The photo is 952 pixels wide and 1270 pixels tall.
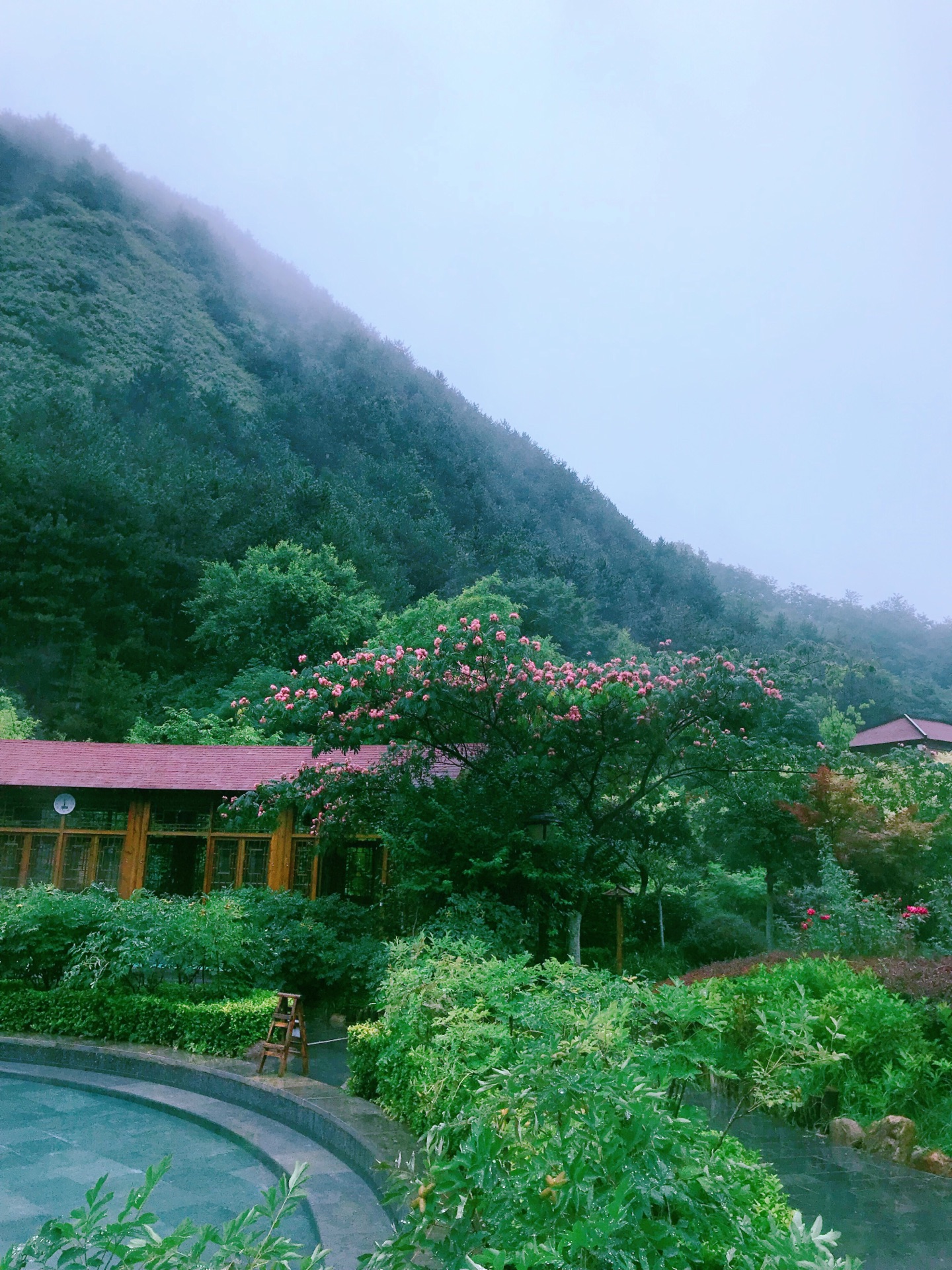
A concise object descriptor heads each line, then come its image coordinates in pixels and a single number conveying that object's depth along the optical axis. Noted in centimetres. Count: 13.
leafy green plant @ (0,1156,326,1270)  159
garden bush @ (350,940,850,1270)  199
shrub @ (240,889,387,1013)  952
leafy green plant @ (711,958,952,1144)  584
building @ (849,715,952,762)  2161
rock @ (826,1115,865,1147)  562
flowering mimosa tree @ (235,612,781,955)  935
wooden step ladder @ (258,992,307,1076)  686
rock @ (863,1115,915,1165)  536
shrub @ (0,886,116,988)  840
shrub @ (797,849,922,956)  914
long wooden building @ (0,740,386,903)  1276
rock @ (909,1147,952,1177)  511
